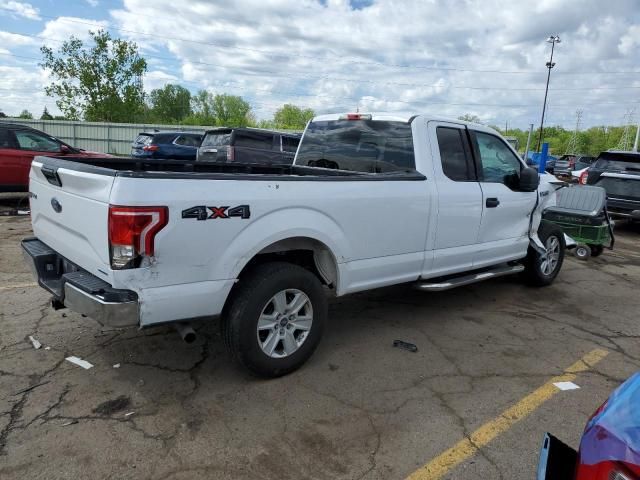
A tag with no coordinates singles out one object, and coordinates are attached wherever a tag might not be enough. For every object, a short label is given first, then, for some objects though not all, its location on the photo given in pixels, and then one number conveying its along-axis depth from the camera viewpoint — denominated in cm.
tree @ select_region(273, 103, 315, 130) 9565
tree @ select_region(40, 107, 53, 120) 7451
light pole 5100
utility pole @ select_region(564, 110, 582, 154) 8475
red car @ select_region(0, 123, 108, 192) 1021
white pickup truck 284
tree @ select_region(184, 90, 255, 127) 8969
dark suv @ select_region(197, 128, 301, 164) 1308
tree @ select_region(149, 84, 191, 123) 9106
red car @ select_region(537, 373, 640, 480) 156
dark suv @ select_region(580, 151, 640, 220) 1092
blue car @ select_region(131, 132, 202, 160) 1744
